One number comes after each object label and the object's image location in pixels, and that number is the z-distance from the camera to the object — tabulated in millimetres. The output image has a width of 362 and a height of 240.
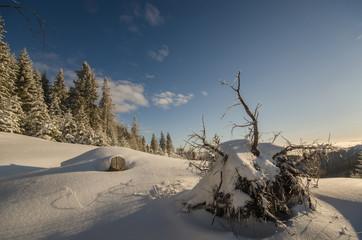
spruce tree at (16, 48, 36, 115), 20234
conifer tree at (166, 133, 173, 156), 52469
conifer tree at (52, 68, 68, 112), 26812
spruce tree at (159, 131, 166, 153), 52484
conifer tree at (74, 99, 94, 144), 18922
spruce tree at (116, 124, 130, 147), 35966
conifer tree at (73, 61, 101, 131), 24469
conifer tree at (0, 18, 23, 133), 13684
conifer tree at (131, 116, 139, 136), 49438
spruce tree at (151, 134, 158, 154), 46009
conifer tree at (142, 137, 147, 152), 52356
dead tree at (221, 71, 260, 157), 2714
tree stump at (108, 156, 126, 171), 5025
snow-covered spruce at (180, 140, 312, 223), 2350
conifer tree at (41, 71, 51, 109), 27056
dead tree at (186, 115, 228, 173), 3010
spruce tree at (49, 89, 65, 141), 17688
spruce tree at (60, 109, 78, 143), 17984
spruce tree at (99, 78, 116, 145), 30372
